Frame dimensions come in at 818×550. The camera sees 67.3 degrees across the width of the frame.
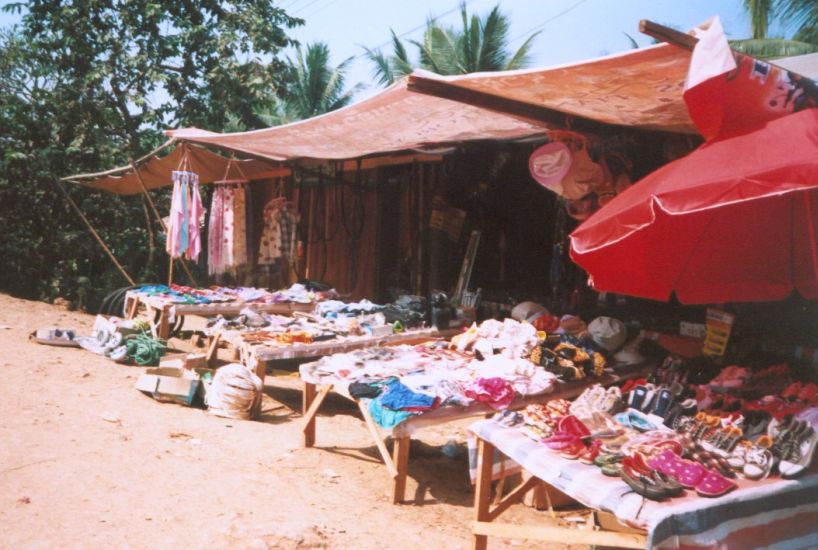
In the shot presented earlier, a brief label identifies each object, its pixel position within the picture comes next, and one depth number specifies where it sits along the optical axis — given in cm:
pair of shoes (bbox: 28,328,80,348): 786
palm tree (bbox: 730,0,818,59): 1217
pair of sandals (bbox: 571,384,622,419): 359
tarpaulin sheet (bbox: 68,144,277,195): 887
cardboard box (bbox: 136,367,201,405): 582
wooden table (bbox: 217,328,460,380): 584
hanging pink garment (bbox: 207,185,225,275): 871
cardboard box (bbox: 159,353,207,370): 653
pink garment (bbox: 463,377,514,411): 418
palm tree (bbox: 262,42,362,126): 2177
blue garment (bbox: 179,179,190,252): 788
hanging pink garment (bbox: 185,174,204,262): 800
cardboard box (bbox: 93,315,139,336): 786
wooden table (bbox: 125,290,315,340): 777
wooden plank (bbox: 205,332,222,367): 680
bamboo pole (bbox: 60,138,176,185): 867
